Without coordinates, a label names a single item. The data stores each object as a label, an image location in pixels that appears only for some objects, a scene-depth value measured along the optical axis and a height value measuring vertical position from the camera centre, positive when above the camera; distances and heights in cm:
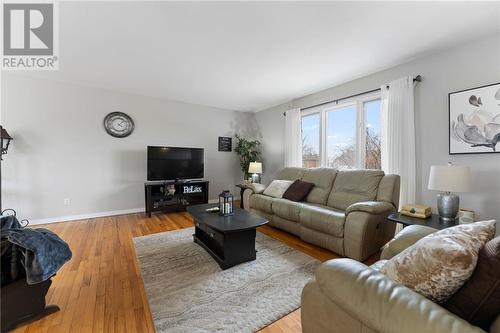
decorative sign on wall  516 +60
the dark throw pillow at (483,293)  69 -45
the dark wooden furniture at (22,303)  131 -90
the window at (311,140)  405 +52
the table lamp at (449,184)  187 -17
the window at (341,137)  343 +50
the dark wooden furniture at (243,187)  390 -40
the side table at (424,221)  190 -54
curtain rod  258 +112
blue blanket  132 -56
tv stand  387 -56
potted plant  504 +36
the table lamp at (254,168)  463 -3
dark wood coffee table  205 -72
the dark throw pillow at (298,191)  324 -39
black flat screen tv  398 +8
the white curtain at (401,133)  262 +43
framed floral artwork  205 +47
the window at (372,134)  310 +48
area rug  143 -103
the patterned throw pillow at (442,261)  75 -37
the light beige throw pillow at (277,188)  345 -37
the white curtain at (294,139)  421 +56
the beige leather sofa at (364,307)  65 -50
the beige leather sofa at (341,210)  213 -55
